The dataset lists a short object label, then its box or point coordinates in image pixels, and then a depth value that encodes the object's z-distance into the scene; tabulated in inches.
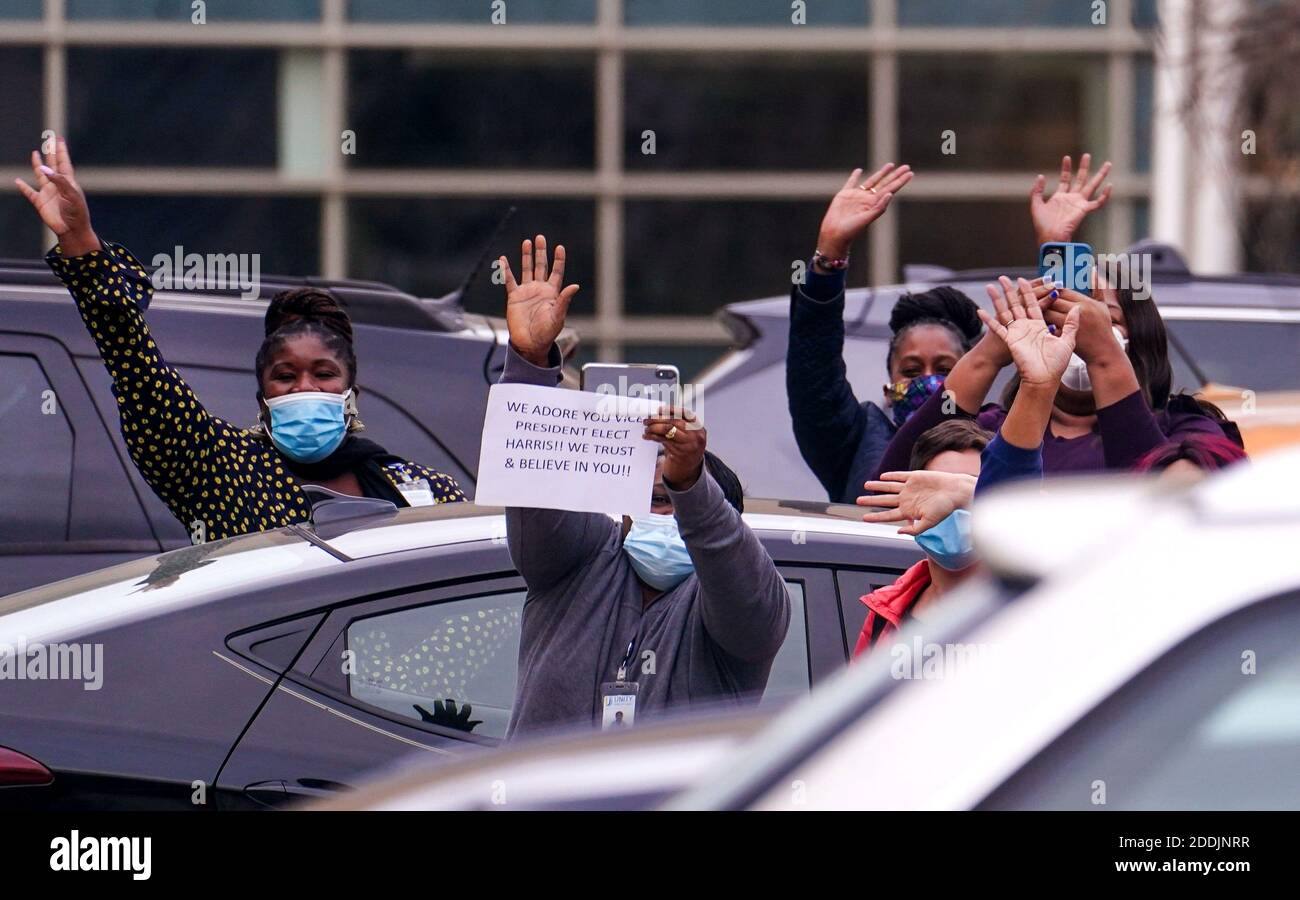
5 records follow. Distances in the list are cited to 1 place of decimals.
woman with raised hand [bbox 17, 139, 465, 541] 311.7
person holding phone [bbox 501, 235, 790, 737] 244.4
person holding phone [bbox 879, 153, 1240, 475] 285.9
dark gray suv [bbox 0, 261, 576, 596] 331.6
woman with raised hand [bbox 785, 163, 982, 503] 366.0
